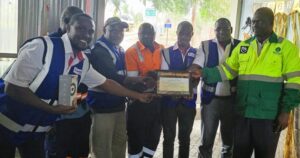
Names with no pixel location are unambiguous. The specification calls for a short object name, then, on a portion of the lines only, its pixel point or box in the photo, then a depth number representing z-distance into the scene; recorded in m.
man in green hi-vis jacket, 2.86
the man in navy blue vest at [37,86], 2.02
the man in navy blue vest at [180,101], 3.53
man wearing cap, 3.06
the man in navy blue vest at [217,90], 3.54
